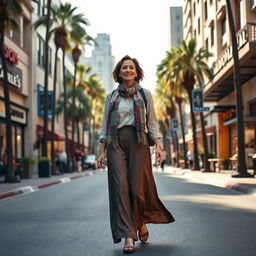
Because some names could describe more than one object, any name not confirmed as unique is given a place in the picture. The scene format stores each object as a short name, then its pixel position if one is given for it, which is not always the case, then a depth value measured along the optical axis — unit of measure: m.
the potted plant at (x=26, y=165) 25.62
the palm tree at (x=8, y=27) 19.95
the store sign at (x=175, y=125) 48.38
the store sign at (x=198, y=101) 30.06
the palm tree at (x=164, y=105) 55.94
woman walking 5.29
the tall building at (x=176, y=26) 108.00
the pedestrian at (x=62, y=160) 34.82
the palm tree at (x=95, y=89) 59.66
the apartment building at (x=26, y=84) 31.53
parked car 51.78
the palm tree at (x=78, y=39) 36.54
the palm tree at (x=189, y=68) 35.56
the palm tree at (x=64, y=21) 34.66
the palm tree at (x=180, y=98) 38.85
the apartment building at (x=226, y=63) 23.39
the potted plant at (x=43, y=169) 28.02
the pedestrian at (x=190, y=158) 44.12
